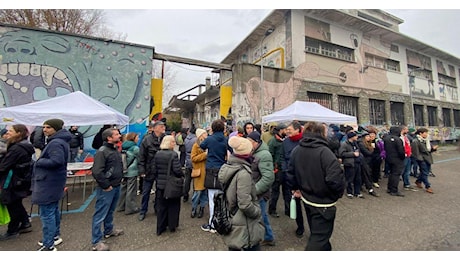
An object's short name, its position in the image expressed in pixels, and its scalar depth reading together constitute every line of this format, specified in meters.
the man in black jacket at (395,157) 5.39
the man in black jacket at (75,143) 6.12
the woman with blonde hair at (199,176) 3.99
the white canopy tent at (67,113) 4.51
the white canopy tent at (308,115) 6.26
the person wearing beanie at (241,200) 2.26
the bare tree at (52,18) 11.61
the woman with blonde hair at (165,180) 3.38
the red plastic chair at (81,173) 5.06
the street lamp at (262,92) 10.45
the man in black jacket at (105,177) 2.87
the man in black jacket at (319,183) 2.28
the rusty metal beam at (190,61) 9.20
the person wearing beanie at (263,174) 2.69
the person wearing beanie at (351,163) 5.04
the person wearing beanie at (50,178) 2.68
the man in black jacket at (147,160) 4.00
